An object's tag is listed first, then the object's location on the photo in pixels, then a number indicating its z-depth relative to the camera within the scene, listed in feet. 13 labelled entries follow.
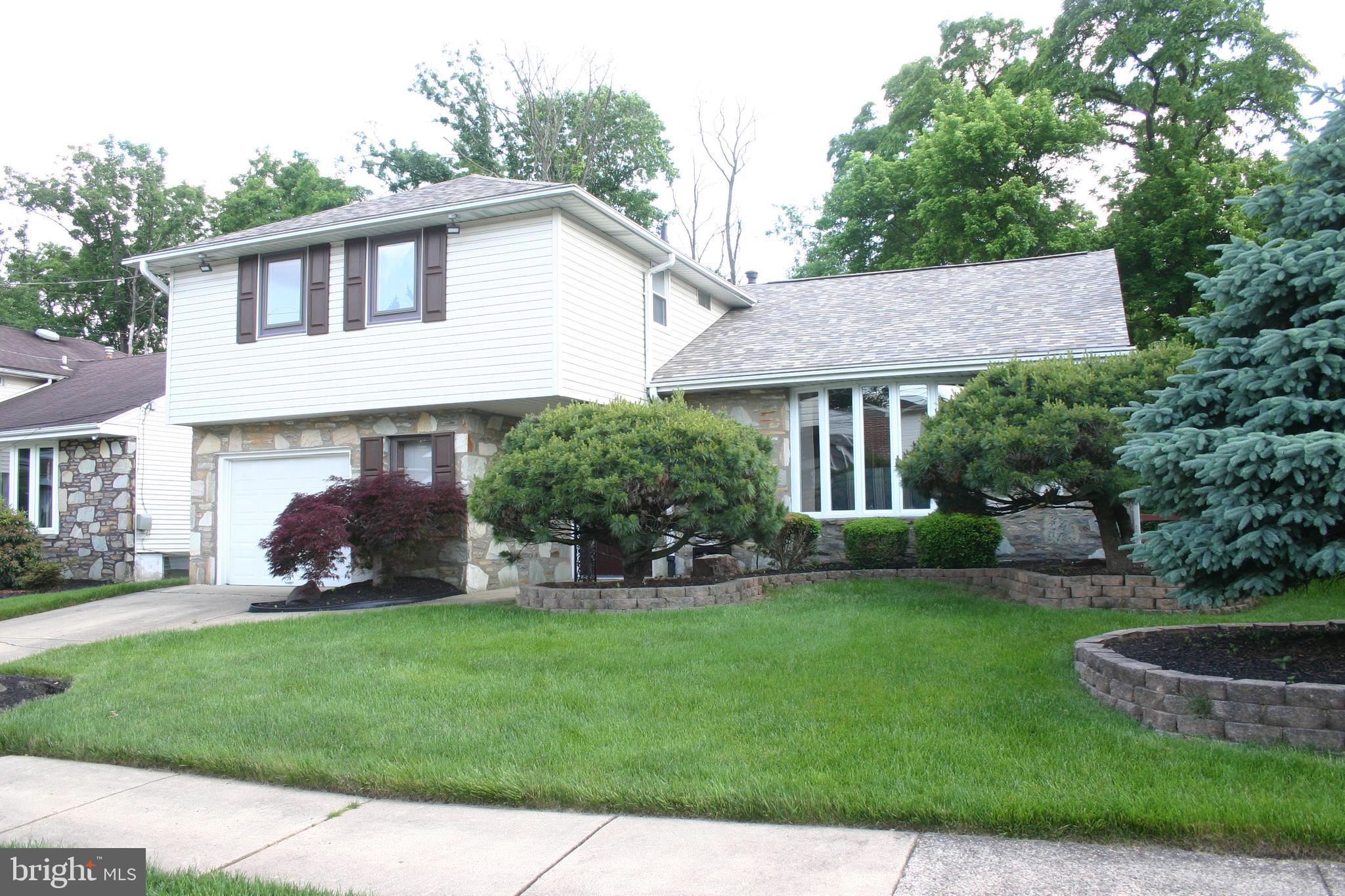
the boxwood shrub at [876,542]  35.70
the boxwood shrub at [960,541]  34.01
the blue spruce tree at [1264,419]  16.02
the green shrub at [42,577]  49.47
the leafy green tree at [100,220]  107.86
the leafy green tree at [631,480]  29.84
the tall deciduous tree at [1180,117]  67.97
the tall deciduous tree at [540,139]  87.25
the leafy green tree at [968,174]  72.13
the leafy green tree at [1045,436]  27.20
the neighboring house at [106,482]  51.67
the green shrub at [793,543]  37.73
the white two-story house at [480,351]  38.42
